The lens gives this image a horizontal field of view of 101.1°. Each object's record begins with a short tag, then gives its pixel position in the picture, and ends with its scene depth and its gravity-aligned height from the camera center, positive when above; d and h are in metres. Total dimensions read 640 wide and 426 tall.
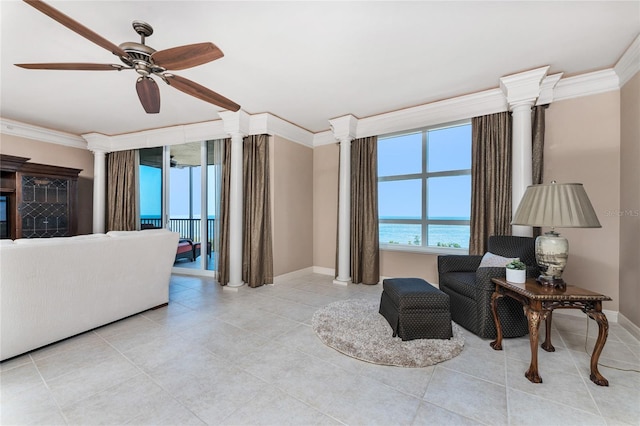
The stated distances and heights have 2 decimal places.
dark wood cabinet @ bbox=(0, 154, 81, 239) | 3.99 +0.17
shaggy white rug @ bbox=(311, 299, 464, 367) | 2.01 -1.11
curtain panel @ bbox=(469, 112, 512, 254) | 3.12 +0.42
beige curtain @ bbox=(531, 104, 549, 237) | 2.98 +0.77
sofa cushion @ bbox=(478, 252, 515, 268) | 2.51 -0.46
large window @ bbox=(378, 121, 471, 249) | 3.75 +0.38
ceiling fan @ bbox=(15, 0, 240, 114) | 1.57 +1.04
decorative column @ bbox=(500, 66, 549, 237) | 2.80 +0.90
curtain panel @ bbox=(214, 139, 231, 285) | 4.17 -0.08
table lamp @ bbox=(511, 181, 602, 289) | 1.77 -0.02
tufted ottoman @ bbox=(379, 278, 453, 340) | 2.26 -0.88
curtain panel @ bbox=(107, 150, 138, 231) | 4.98 +0.35
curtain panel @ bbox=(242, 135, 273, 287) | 4.04 -0.02
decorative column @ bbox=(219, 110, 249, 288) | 3.94 +0.16
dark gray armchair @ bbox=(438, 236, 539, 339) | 2.28 -0.72
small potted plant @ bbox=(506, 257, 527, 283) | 2.02 -0.46
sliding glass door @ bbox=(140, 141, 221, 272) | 4.58 +0.31
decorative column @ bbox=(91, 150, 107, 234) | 5.05 +0.31
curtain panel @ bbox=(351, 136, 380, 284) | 4.14 +0.00
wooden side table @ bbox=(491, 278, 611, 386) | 1.69 -0.62
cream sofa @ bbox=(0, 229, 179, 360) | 1.97 -0.65
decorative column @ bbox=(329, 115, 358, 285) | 4.17 +0.06
